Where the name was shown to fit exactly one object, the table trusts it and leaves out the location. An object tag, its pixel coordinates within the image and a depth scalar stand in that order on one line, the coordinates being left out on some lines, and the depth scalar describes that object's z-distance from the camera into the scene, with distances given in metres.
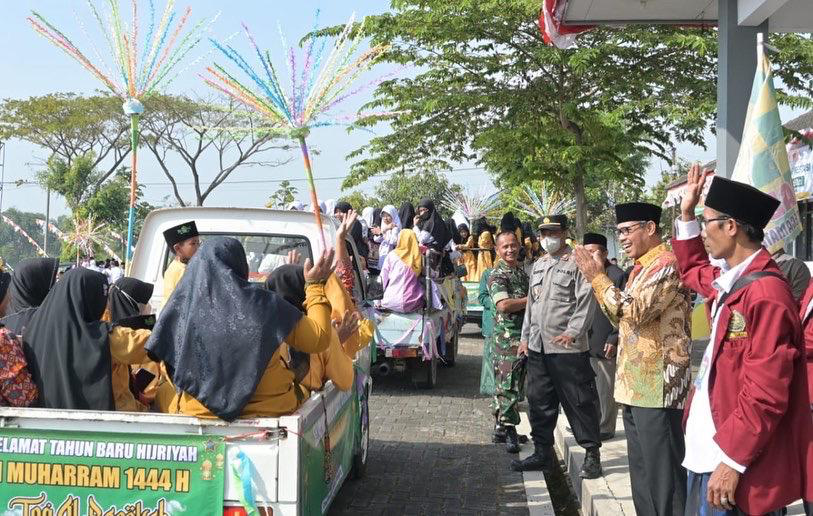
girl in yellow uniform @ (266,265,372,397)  4.57
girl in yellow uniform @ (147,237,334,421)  3.54
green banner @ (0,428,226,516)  3.48
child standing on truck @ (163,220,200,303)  5.64
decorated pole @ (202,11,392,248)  4.67
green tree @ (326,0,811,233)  12.81
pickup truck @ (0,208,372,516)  3.47
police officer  6.41
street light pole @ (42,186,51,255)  45.79
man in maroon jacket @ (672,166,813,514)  2.98
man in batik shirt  4.58
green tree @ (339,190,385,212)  55.17
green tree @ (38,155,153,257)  38.38
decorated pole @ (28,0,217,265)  5.74
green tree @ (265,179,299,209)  53.22
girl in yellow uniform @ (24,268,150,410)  3.85
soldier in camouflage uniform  7.34
